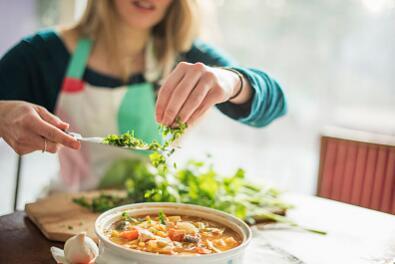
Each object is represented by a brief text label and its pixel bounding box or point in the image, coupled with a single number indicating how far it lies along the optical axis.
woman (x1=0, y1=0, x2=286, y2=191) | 1.86
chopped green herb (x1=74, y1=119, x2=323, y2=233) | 1.36
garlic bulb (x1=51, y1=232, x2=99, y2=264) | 0.90
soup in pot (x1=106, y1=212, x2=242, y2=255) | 0.89
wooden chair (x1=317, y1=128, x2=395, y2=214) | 1.99
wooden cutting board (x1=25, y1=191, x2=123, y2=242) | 1.15
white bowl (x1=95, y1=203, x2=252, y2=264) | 0.78
